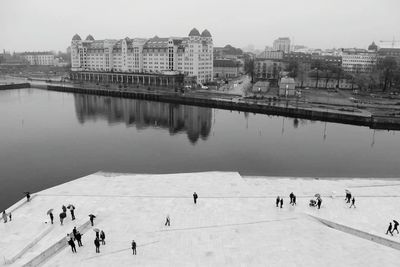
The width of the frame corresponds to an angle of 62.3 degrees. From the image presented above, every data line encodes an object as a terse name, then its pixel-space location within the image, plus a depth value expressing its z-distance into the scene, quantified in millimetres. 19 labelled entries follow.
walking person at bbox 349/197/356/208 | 25750
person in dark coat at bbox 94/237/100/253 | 19531
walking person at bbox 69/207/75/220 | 23422
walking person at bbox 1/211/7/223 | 23312
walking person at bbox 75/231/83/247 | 20203
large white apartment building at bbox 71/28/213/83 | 123938
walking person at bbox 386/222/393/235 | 21703
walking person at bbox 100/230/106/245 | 20375
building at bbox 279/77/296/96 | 94125
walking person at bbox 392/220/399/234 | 21698
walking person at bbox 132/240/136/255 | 19328
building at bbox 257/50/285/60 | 191388
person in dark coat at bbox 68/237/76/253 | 19500
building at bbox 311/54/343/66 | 164400
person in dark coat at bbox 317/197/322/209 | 25283
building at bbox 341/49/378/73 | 150500
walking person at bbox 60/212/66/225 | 22725
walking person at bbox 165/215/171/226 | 22922
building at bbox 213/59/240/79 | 161250
